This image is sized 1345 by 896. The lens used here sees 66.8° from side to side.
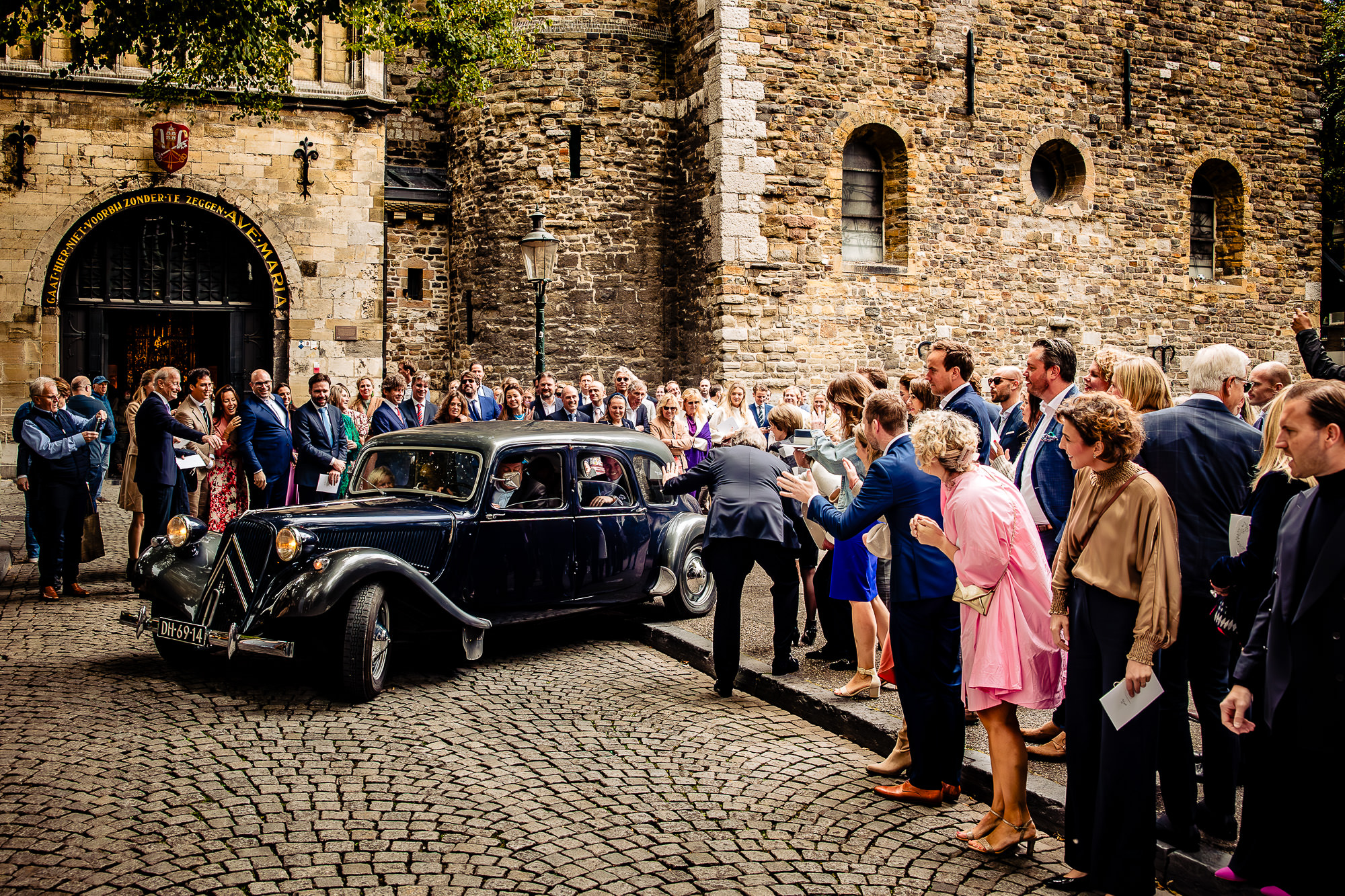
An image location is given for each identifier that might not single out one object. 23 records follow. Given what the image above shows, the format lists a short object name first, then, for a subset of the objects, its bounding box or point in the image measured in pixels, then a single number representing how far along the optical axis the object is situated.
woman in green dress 9.59
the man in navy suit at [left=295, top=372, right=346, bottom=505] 8.80
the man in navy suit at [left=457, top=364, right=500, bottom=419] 11.10
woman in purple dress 11.21
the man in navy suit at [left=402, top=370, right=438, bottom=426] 10.45
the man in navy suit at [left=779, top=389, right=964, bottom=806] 4.26
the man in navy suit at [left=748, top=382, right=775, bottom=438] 12.43
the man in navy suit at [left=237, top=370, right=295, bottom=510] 8.83
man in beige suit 9.12
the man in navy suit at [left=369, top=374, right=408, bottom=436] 9.57
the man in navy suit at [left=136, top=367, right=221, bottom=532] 8.58
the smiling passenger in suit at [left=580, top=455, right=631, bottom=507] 7.18
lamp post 11.88
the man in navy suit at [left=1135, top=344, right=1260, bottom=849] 3.83
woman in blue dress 5.53
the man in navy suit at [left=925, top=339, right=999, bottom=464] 5.40
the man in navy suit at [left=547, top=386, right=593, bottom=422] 10.66
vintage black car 5.66
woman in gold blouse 3.32
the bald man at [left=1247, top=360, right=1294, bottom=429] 5.05
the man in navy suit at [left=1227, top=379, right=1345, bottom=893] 2.89
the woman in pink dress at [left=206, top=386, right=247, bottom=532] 8.92
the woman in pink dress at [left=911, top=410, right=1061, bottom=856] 3.81
